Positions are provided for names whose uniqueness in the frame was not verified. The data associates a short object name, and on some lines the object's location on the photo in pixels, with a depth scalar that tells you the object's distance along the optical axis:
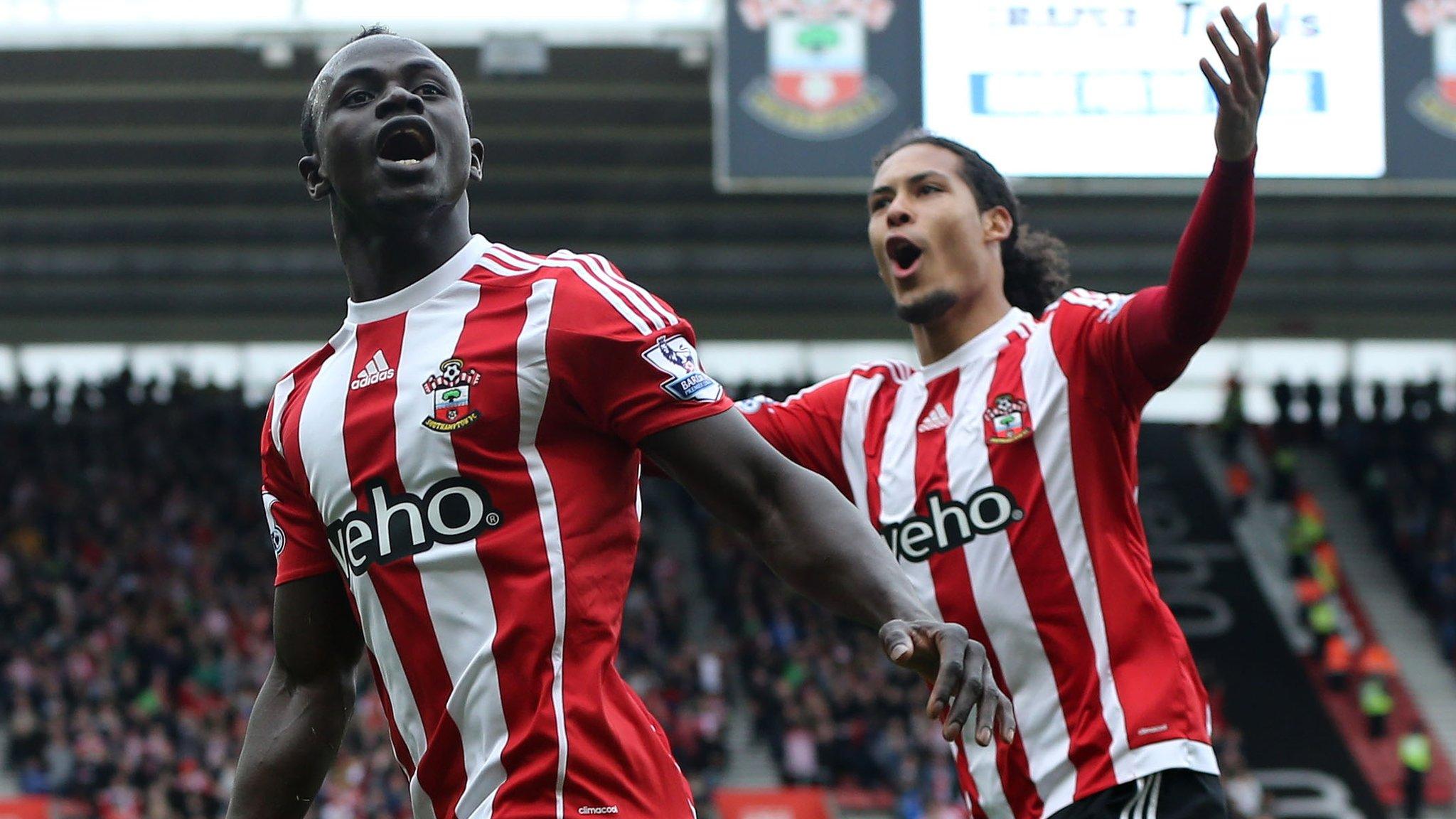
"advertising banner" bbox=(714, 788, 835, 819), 15.61
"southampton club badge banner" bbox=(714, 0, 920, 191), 13.10
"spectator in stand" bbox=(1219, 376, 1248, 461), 26.36
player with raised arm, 3.85
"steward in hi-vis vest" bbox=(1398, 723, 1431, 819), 19.02
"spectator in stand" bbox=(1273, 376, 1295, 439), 26.39
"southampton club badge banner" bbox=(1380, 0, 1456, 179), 12.86
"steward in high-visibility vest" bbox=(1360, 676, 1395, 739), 20.92
